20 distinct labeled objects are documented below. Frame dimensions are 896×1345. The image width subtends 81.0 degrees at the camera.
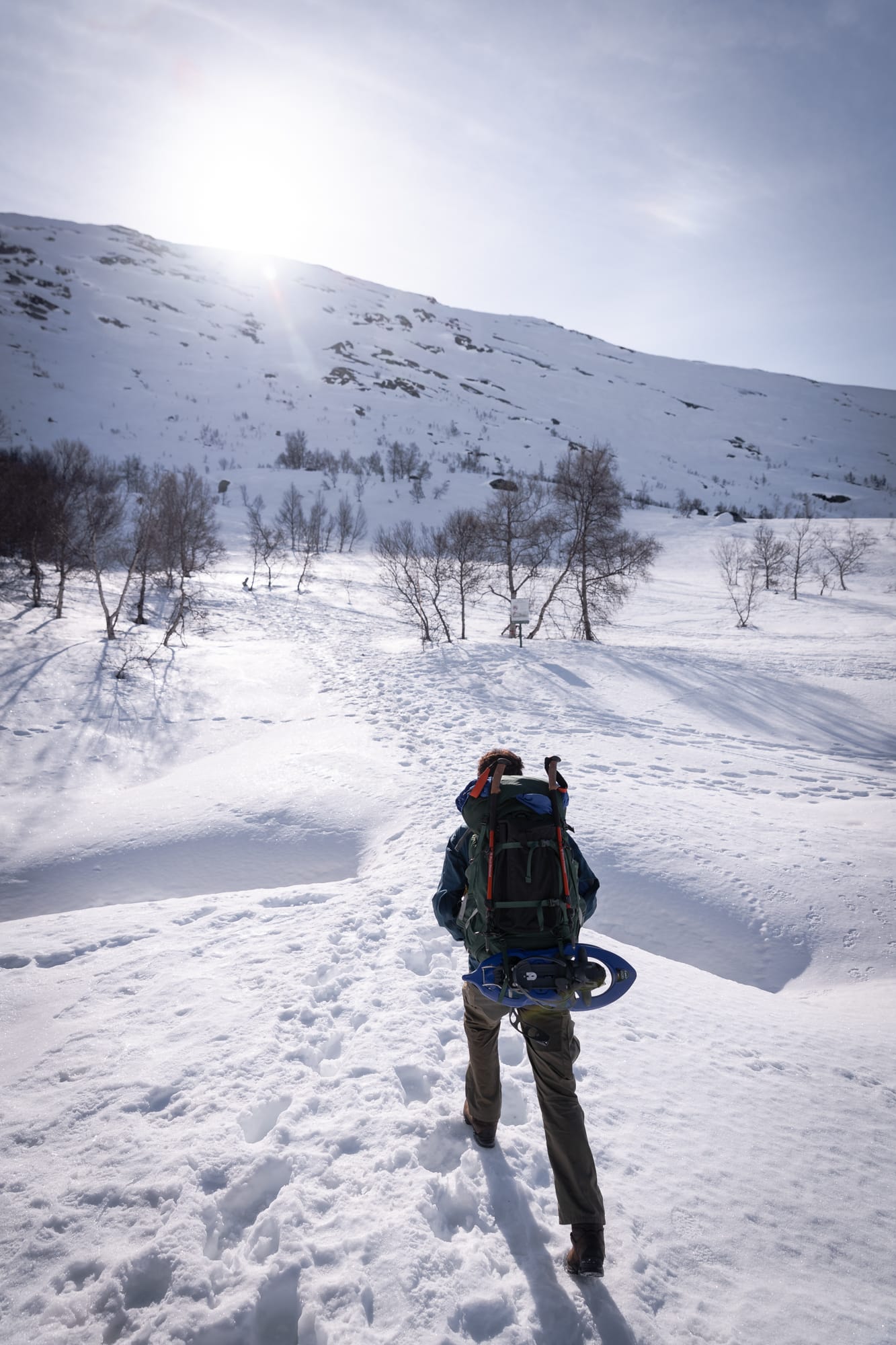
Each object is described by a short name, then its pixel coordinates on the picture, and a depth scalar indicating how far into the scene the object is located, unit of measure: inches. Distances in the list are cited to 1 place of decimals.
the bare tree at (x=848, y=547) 1581.0
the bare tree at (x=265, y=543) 1598.2
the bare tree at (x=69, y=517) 732.0
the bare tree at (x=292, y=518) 1929.1
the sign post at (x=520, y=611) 716.7
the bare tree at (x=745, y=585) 1299.6
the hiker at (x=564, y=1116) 88.3
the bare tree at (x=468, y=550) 851.4
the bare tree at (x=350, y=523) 2096.5
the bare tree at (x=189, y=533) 871.9
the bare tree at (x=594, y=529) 764.0
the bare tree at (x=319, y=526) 1919.3
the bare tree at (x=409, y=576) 825.5
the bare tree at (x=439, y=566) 847.7
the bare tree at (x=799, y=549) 1515.7
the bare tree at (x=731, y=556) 1565.0
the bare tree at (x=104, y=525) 656.4
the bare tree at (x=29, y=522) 833.5
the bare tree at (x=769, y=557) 1483.8
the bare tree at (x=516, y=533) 864.9
